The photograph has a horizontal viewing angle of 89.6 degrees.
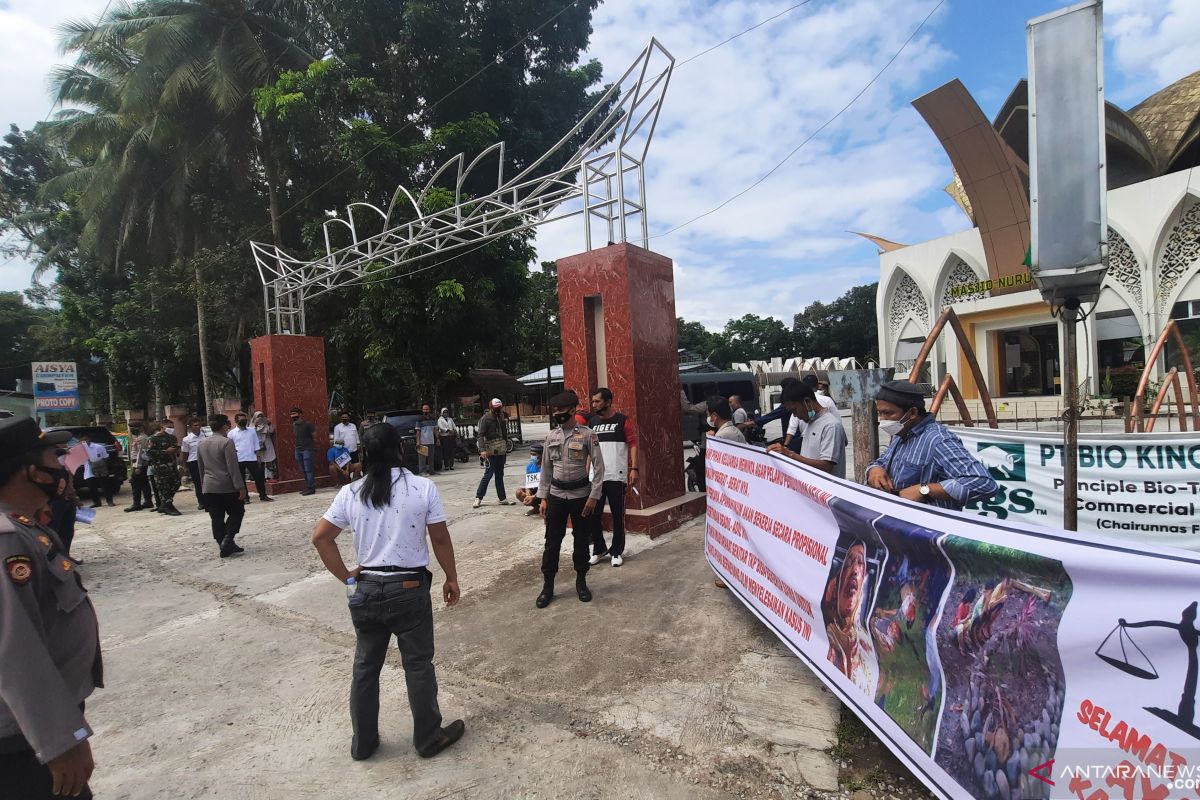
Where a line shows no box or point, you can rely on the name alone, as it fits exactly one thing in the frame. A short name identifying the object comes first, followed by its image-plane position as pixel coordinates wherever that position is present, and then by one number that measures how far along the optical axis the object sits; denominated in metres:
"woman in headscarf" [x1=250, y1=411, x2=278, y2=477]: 11.25
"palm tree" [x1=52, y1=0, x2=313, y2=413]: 16.86
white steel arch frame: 7.09
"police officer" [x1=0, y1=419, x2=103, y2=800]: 1.55
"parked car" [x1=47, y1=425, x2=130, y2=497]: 12.49
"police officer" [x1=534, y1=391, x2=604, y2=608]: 4.70
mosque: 22.94
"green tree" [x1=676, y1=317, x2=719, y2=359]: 65.62
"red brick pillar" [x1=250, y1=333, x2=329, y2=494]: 11.95
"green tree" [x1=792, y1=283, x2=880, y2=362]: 58.53
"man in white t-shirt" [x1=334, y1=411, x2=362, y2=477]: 11.65
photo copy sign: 13.38
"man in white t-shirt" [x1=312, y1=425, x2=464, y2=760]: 2.76
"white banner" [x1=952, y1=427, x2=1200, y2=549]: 4.24
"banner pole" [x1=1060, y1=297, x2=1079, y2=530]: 3.33
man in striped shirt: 2.85
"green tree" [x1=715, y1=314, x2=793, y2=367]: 65.56
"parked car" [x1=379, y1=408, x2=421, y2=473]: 14.04
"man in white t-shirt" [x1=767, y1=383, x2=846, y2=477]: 4.45
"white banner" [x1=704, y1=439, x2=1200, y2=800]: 1.60
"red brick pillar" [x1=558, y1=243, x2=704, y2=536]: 6.60
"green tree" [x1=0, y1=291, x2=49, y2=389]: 36.28
